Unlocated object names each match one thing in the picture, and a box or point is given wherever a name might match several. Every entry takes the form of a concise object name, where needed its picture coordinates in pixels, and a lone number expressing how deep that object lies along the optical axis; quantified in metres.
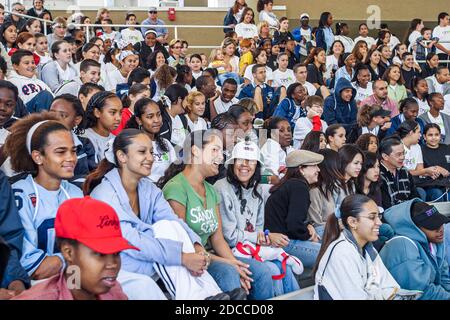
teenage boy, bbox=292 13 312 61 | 13.12
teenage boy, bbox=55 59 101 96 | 7.74
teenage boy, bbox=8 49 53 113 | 6.84
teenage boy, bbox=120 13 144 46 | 12.65
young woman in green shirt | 4.20
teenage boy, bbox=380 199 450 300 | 4.53
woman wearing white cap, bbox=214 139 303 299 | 4.59
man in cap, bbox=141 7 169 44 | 13.55
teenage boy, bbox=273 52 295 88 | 10.57
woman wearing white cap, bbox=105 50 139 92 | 9.31
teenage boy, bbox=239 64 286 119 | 9.42
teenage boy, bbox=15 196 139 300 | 2.88
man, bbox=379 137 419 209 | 6.43
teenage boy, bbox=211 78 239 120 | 8.51
